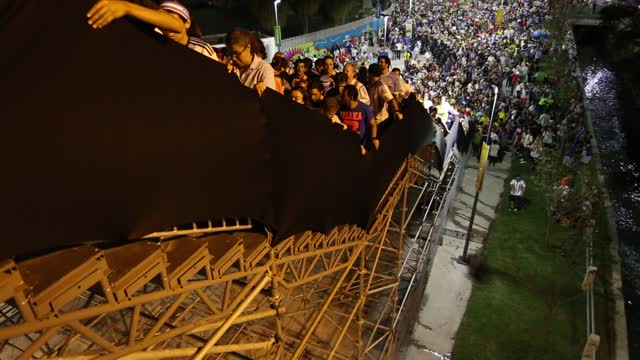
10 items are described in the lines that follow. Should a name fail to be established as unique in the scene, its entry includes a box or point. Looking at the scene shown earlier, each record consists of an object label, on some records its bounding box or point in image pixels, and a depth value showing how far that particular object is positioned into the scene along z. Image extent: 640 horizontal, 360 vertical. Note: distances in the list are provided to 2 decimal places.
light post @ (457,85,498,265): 11.97
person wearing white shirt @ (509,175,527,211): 14.55
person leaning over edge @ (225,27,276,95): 3.92
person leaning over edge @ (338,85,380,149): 5.48
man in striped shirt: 1.79
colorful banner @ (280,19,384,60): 25.38
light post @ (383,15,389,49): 30.87
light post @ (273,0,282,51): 22.47
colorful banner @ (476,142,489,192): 11.41
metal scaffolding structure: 2.21
